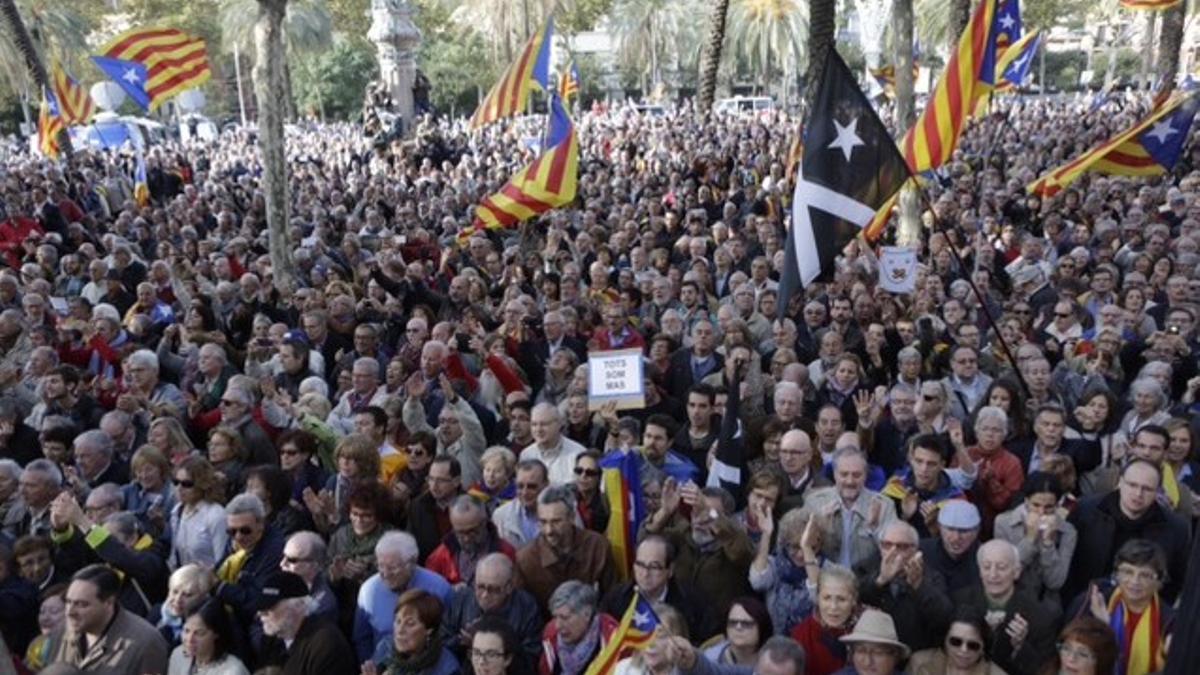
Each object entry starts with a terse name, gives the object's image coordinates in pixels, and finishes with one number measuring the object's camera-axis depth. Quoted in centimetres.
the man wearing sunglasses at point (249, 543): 491
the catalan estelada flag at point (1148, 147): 999
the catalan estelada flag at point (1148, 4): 1819
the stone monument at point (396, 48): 3412
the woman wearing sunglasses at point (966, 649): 396
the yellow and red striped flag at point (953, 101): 936
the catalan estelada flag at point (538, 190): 1087
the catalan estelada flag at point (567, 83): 2262
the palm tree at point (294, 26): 5478
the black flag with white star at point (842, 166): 602
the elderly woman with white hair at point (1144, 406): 625
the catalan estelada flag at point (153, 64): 1519
